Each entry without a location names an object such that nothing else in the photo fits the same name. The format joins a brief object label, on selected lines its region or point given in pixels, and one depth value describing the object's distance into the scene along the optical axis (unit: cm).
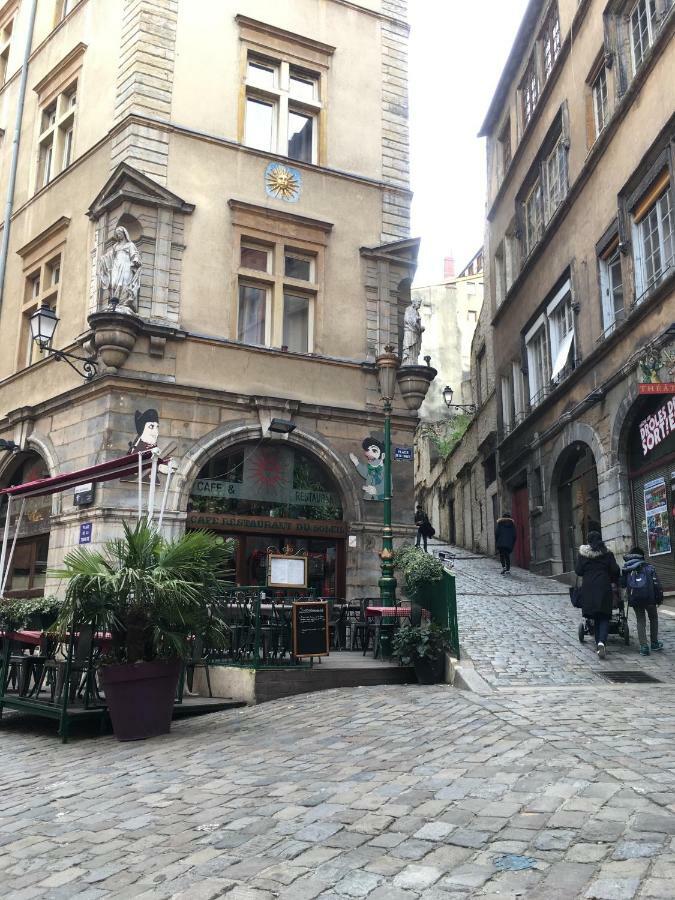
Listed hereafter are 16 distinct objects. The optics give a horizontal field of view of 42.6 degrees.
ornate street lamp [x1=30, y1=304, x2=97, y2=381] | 1540
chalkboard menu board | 1040
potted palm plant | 800
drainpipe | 2038
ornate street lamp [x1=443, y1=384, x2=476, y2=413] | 3212
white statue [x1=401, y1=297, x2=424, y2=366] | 1789
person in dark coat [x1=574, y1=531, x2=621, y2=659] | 1145
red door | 2519
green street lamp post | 1284
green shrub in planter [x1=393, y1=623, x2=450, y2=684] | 1045
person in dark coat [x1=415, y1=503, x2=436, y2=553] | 2528
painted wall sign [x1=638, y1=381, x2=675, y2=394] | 1326
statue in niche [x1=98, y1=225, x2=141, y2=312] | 1552
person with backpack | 1144
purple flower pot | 812
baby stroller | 1215
